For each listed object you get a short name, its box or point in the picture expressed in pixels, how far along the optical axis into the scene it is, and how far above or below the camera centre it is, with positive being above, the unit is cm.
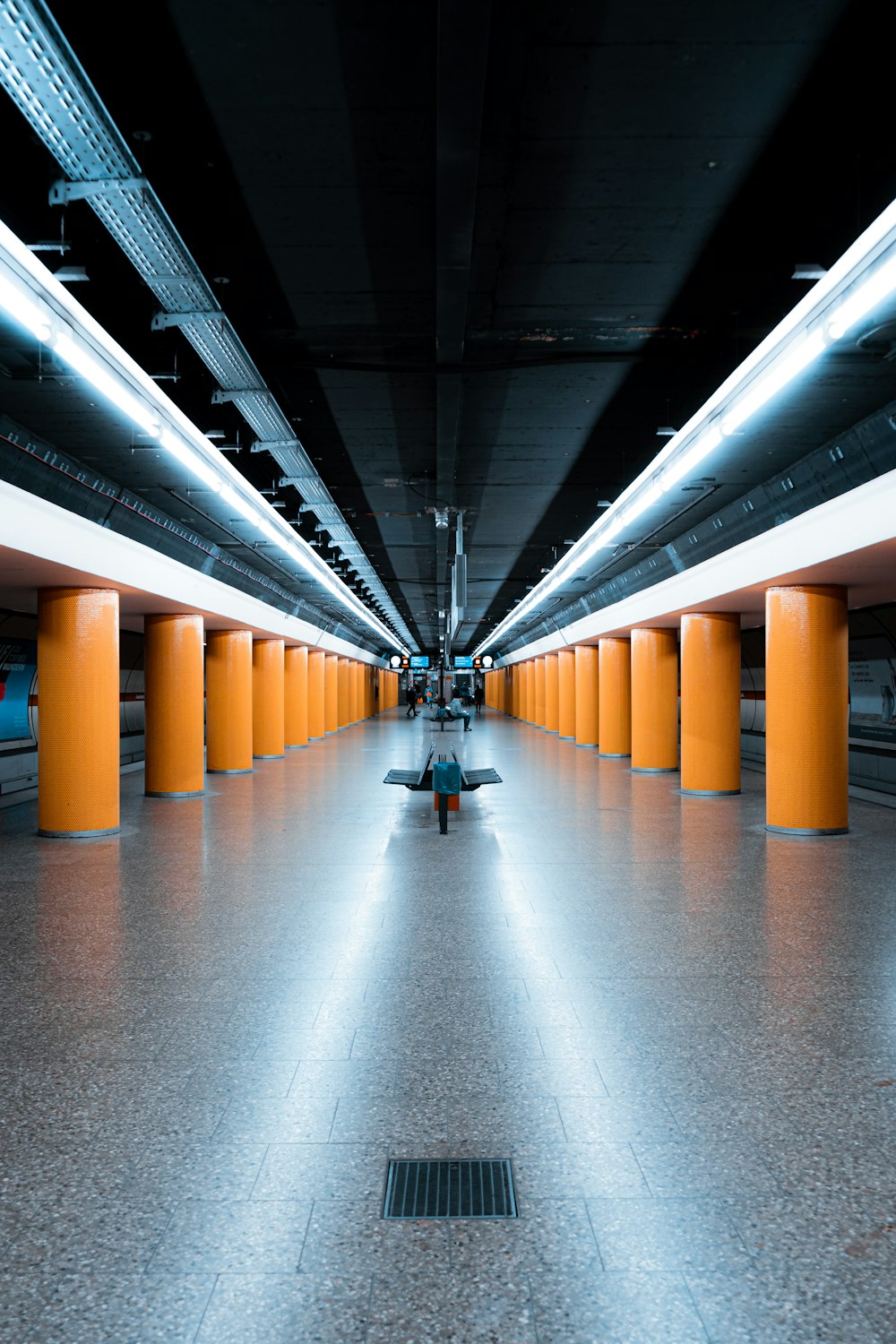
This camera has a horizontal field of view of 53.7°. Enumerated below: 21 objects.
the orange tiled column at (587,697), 2258 -40
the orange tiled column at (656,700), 1608 -35
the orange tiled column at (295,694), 2280 -23
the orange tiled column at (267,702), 1938 -37
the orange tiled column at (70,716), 927 -30
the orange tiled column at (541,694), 3219 -45
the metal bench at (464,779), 1027 -112
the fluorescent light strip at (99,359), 442 +203
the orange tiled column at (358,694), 3826 -45
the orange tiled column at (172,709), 1270 -33
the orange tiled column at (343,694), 3406 -36
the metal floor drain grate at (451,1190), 252 -150
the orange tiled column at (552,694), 2924 -41
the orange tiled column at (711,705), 1271 -36
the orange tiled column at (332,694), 2978 -31
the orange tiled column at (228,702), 1616 -30
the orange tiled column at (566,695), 2592 -40
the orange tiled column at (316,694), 2562 -26
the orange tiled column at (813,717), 917 -40
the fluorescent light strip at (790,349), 433 +201
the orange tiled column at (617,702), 1920 -44
